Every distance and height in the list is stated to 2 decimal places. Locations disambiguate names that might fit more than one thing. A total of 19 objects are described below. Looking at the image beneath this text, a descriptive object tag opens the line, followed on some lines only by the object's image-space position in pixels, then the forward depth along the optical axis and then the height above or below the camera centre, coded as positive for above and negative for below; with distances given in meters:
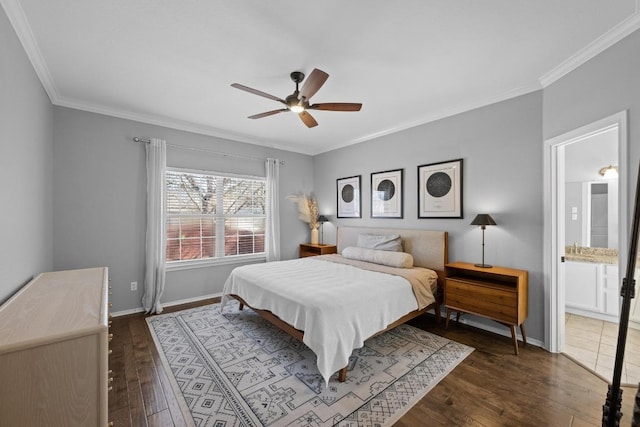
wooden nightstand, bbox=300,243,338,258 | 5.06 -0.70
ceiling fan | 2.22 +1.05
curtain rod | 3.72 +1.01
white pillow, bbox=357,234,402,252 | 3.85 -0.42
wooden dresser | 1.05 -0.66
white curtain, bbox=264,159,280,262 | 4.95 -0.03
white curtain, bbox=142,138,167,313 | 3.69 -0.22
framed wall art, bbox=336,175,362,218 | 4.83 +0.32
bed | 2.16 -0.77
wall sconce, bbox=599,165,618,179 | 3.54 +0.58
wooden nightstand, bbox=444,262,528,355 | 2.62 -0.82
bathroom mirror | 3.59 +0.02
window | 4.08 -0.03
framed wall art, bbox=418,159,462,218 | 3.45 +0.34
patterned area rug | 1.83 -1.37
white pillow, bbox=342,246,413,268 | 3.50 -0.60
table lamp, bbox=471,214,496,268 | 2.90 -0.06
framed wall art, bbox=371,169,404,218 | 4.14 +0.33
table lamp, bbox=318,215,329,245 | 5.34 -0.17
